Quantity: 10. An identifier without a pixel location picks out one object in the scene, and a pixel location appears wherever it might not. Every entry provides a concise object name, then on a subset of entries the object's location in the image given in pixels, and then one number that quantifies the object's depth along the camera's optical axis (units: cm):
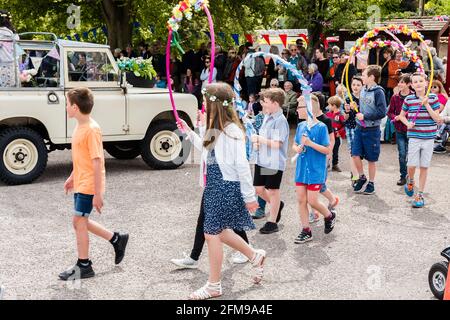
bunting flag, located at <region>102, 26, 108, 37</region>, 2078
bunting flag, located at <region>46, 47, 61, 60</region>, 892
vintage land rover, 862
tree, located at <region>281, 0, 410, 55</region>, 1758
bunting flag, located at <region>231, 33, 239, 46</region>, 2073
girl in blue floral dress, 458
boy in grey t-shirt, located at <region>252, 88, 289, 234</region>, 606
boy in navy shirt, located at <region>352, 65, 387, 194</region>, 827
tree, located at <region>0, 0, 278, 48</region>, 1759
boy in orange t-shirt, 492
